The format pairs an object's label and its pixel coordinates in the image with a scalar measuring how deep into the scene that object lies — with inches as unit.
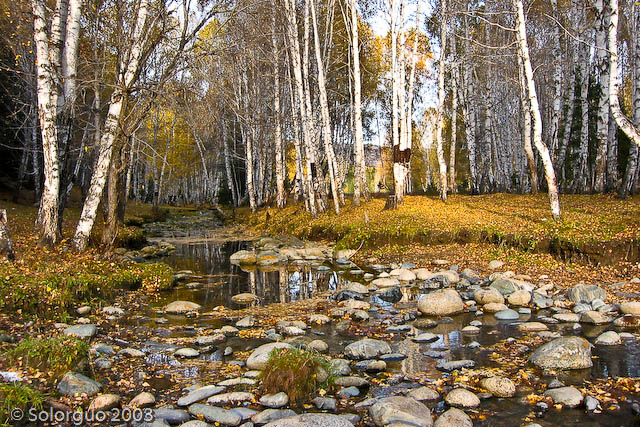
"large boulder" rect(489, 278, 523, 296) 351.9
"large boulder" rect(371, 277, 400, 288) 409.7
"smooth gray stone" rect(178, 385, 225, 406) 179.2
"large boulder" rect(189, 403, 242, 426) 163.2
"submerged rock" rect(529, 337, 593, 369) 209.6
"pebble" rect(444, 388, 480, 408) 175.1
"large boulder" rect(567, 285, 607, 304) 319.3
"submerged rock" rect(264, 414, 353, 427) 148.6
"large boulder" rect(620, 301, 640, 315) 283.9
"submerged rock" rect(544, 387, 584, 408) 173.5
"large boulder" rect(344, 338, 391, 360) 231.6
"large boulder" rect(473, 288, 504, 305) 332.2
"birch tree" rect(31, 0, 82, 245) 400.2
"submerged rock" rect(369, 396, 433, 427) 158.1
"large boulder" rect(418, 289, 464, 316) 315.9
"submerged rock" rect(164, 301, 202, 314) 330.6
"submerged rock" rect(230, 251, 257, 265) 585.6
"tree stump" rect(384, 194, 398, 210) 712.4
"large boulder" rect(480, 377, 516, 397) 183.8
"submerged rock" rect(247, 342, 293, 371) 214.8
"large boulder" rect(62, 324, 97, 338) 252.5
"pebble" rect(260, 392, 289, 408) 178.7
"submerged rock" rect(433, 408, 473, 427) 157.0
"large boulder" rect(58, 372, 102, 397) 177.3
